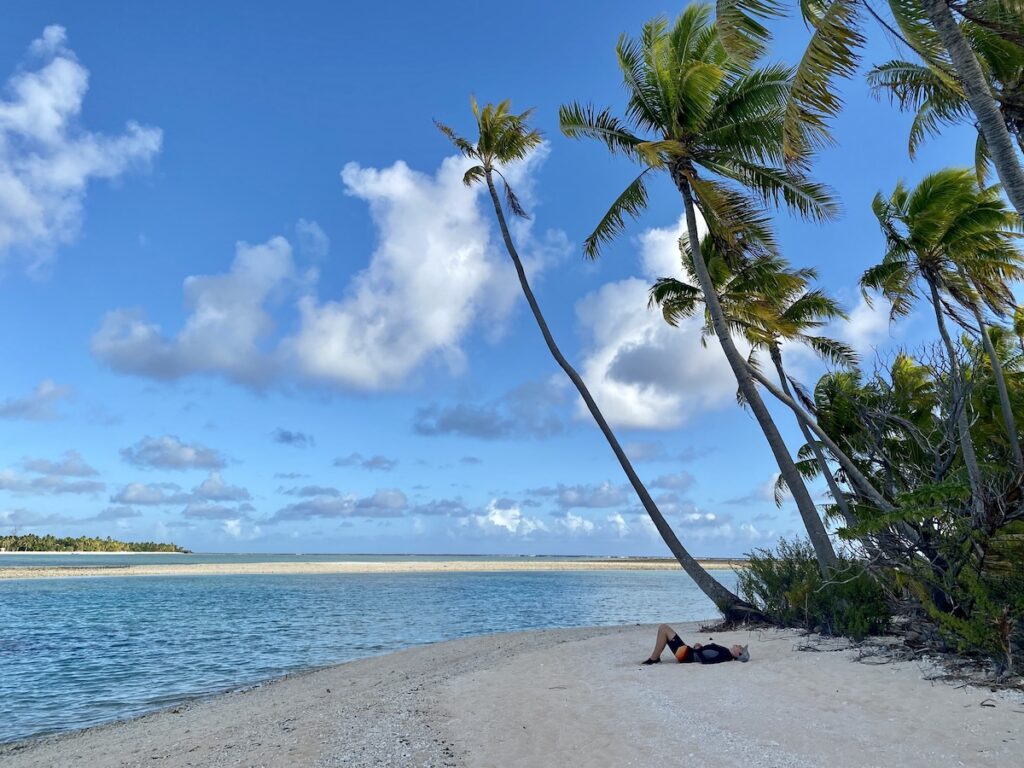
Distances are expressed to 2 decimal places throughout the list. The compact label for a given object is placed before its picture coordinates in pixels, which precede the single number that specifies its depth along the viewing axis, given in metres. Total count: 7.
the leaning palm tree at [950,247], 14.62
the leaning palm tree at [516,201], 14.09
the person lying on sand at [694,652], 9.12
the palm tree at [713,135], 13.33
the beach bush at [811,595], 10.26
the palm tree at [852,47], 6.70
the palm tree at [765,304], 16.83
